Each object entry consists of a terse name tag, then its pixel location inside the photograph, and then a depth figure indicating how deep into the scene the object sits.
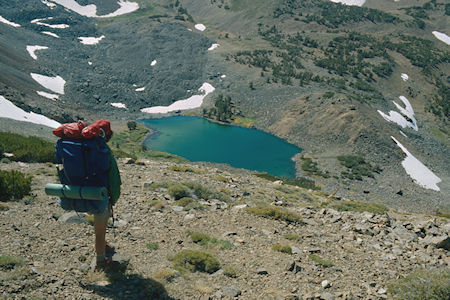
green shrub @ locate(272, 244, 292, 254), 10.37
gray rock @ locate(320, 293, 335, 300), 7.95
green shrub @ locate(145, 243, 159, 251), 9.19
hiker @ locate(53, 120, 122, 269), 6.64
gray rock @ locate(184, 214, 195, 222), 11.80
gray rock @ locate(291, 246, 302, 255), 10.44
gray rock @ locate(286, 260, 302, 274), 9.08
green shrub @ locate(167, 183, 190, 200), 14.16
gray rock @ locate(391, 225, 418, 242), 12.93
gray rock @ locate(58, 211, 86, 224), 9.77
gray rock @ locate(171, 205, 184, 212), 12.54
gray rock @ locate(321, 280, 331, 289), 8.56
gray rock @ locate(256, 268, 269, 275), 8.79
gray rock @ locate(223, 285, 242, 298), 7.73
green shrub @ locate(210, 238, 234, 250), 10.09
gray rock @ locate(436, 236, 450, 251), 12.03
